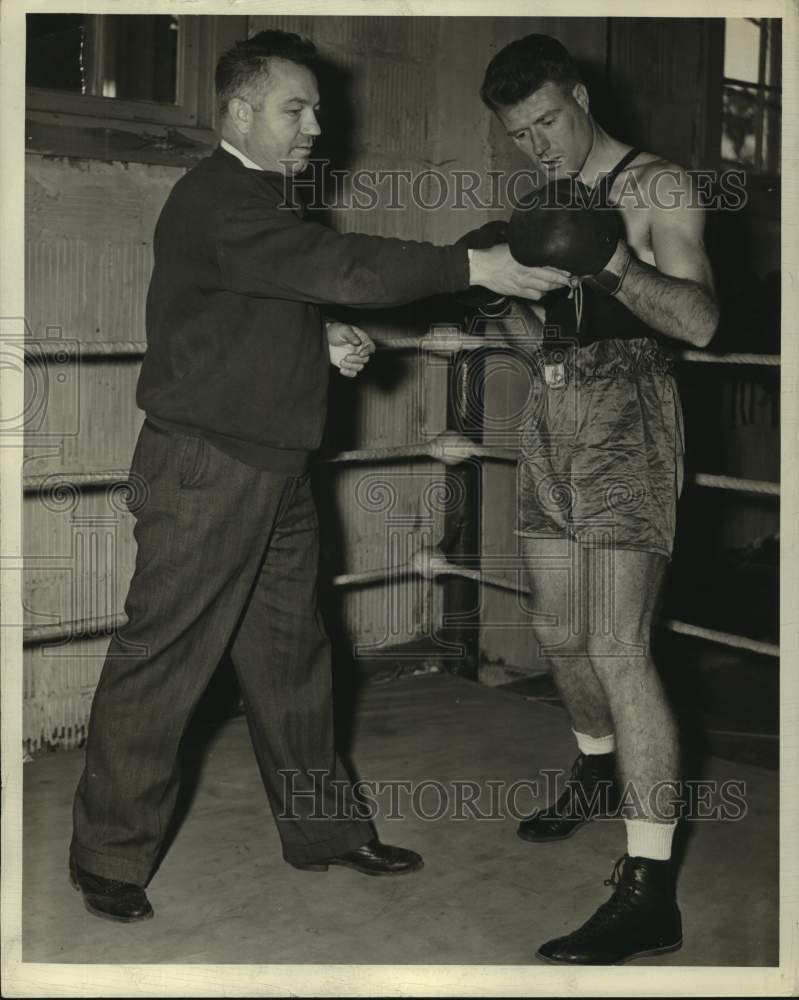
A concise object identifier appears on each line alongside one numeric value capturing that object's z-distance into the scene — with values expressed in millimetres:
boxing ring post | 3547
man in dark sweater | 2109
